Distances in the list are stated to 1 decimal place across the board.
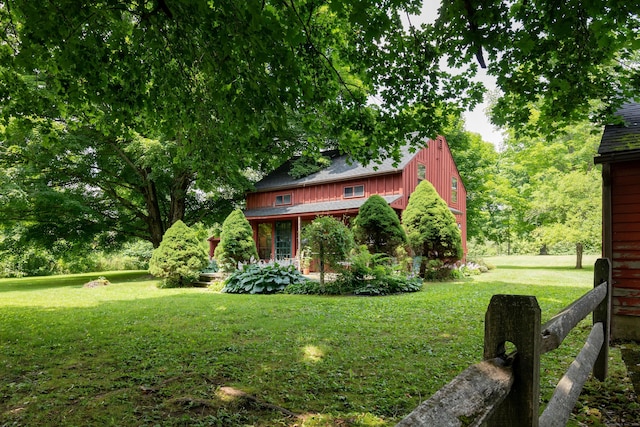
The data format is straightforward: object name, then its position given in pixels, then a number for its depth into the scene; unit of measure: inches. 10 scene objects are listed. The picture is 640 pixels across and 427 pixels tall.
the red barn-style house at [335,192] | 722.8
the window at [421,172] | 770.8
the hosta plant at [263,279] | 514.3
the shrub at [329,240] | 478.6
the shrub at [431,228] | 620.4
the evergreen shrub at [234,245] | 634.8
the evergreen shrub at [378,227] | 595.8
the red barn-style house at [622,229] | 254.1
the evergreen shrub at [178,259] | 601.0
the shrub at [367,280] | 476.7
